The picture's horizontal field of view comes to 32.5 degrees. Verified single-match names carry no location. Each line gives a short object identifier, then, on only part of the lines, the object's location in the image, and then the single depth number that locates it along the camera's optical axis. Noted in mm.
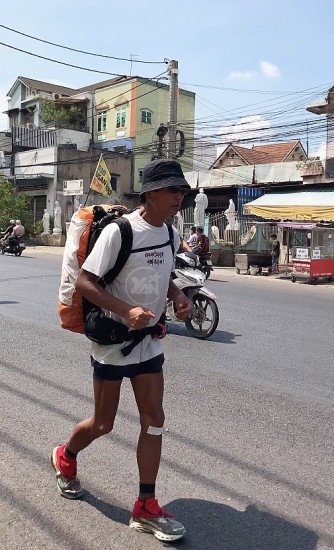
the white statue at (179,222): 26000
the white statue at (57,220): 33875
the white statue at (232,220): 23062
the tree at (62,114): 43125
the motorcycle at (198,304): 7707
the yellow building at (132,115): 40625
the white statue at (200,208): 22844
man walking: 2689
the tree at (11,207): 35938
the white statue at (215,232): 23056
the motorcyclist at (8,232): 25594
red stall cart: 17453
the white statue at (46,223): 35219
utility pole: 22453
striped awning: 19531
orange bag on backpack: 2865
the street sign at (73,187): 34625
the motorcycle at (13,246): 24469
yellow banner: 27233
